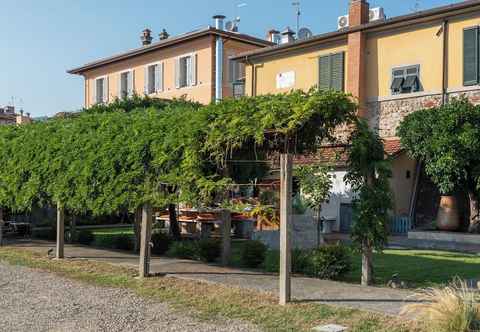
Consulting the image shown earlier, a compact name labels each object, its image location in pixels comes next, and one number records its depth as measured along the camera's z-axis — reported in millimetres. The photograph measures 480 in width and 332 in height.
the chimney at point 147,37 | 34500
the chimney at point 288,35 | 29828
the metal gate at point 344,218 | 21094
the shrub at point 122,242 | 15495
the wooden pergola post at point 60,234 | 13664
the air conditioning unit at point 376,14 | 23511
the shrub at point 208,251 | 12859
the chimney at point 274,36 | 31875
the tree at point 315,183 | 14709
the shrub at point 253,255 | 11992
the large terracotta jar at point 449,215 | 18797
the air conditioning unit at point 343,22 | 23272
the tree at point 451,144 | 16812
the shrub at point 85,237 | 16969
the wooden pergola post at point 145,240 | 10852
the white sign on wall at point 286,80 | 24141
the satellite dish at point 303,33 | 30172
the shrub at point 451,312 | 6168
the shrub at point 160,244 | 14242
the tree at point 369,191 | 9383
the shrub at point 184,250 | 13109
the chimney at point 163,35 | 34469
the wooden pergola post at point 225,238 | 12352
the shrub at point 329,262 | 10375
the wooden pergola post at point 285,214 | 8453
